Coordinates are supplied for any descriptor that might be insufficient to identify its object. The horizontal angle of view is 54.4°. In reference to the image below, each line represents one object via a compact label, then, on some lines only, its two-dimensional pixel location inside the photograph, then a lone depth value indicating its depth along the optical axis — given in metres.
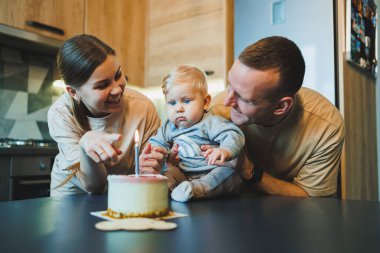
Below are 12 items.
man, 1.15
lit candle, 0.73
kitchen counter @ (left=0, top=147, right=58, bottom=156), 1.97
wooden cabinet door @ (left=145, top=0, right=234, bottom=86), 2.70
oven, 2.00
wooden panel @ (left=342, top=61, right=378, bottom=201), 2.73
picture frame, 2.74
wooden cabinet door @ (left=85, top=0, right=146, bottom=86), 2.80
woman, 1.05
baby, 0.96
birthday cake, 0.67
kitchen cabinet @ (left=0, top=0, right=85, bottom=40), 2.26
